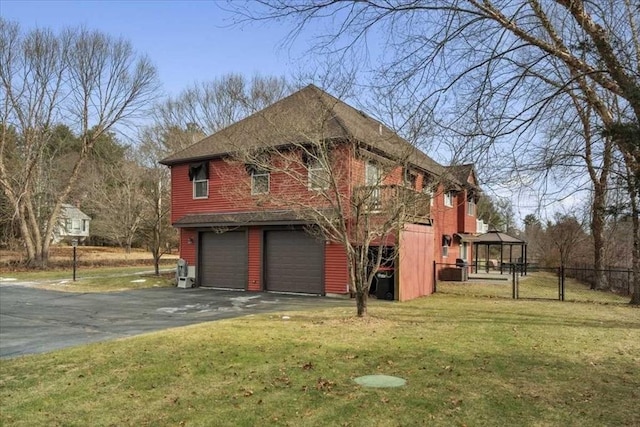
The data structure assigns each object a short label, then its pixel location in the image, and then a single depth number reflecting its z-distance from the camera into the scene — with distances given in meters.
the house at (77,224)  49.16
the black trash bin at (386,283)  14.80
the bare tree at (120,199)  35.79
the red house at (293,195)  11.09
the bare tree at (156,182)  23.34
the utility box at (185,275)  19.15
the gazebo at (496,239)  26.37
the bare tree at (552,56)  4.88
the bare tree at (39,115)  28.36
